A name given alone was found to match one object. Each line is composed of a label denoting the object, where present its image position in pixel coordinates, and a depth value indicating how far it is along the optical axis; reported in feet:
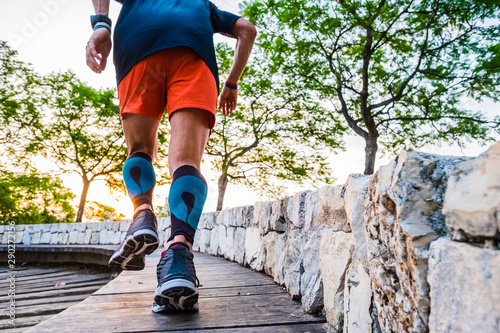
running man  5.60
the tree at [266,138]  51.78
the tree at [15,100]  49.44
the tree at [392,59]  34.83
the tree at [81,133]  54.54
